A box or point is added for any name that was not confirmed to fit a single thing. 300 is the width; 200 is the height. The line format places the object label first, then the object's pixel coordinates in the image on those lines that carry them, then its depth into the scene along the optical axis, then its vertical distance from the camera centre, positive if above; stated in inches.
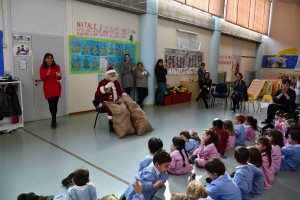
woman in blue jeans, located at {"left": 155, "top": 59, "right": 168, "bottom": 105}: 284.4 -16.8
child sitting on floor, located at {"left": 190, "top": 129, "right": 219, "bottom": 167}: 119.9 -40.3
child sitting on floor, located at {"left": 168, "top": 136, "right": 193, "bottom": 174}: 105.2 -42.2
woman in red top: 176.6 -14.0
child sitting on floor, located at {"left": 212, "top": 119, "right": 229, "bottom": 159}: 133.0 -37.1
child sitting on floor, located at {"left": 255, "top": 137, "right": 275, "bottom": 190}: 99.6 -36.9
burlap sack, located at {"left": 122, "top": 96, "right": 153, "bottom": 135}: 174.6 -39.6
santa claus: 181.5 -18.5
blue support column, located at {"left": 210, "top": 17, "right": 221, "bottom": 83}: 385.7 +24.6
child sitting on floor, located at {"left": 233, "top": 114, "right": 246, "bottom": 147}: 147.4 -40.1
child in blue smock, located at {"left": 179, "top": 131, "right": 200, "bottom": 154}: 131.6 -44.1
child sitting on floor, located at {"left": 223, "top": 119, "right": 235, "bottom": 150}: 139.9 -37.4
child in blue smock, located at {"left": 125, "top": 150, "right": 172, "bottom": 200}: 77.8 -35.9
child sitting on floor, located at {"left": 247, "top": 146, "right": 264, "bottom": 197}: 89.7 -38.6
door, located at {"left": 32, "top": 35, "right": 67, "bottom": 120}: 190.9 +2.9
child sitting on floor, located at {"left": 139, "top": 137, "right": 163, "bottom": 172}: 95.0 -33.0
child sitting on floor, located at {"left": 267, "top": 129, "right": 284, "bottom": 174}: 108.2 -35.4
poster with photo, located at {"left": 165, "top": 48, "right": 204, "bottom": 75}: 321.1 +7.0
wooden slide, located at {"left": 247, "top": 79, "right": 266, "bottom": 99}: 362.9 -29.8
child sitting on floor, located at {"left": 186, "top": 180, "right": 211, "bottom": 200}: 62.5 -32.7
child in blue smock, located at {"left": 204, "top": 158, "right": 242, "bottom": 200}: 74.6 -36.6
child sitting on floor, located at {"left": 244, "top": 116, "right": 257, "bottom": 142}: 156.3 -39.1
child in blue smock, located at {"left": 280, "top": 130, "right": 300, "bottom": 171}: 114.9 -40.9
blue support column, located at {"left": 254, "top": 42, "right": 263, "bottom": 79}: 551.2 +21.3
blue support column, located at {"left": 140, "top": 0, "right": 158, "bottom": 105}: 271.6 +29.1
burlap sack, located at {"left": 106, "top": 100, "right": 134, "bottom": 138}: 166.7 -38.8
